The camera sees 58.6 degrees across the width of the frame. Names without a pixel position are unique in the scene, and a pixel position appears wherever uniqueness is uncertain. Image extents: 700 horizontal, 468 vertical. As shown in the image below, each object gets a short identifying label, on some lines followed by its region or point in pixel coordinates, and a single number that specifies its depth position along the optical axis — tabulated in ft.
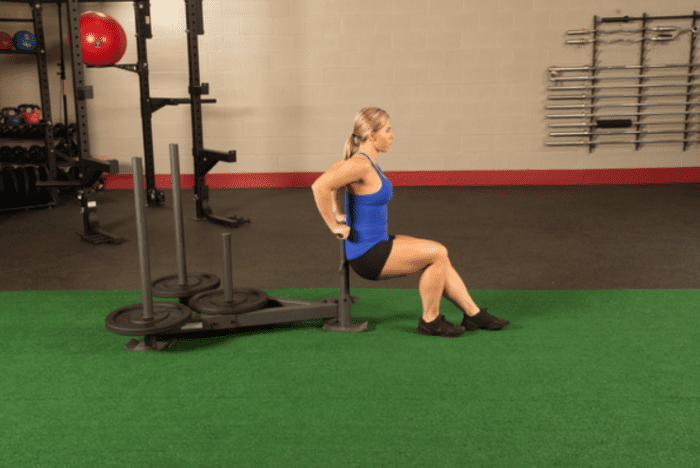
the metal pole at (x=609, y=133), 24.21
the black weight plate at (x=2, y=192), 19.24
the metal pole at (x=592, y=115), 23.95
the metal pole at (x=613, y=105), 23.97
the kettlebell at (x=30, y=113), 21.34
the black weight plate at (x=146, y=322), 7.89
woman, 8.27
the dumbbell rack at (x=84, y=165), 14.67
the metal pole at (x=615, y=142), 24.31
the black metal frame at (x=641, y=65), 23.52
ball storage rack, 14.87
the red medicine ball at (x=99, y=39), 18.74
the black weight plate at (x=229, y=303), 8.70
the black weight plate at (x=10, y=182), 19.54
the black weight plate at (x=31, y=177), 20.03
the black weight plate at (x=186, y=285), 9.07
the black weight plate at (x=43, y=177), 20.39
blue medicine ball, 21.24
